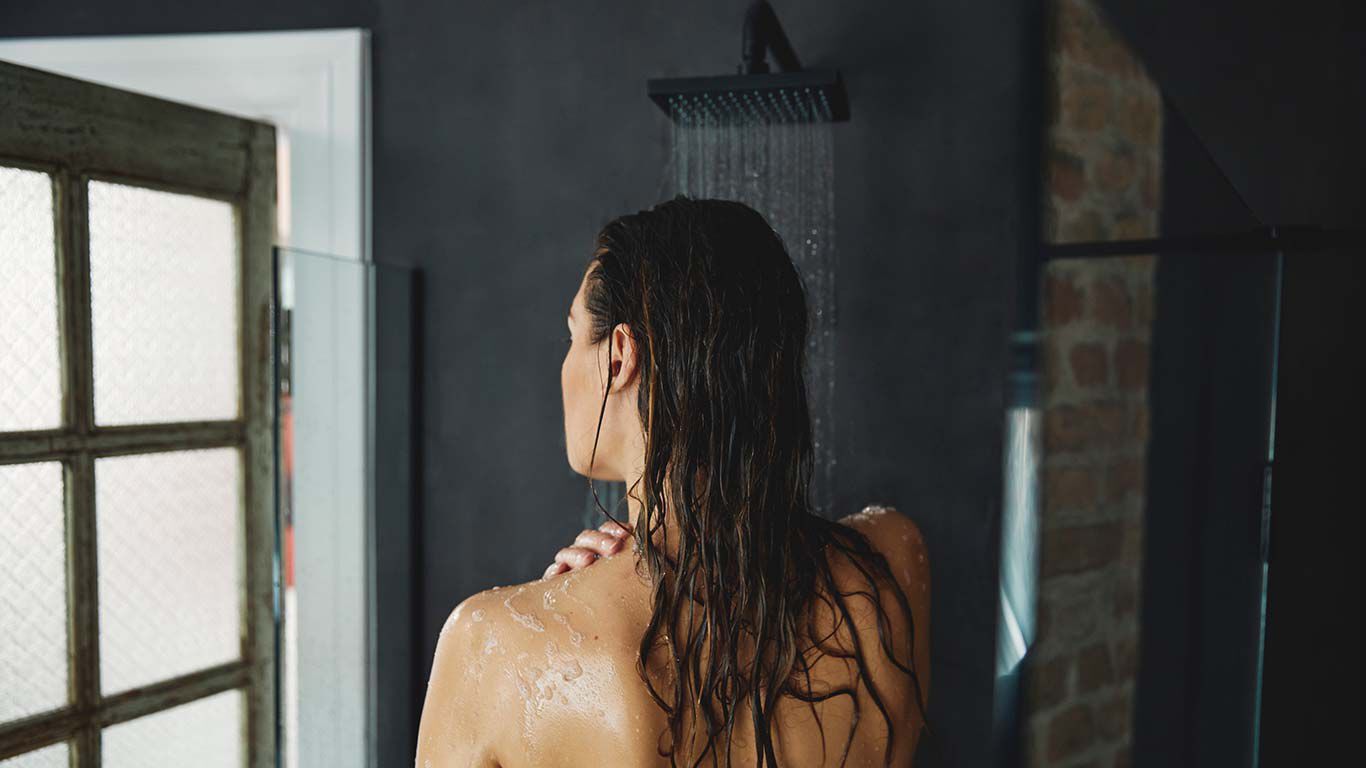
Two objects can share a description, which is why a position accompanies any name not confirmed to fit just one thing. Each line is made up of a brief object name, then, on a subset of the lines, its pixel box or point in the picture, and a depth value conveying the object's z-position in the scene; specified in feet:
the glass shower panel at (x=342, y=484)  4.44
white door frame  4.90
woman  2.93
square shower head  4.00
